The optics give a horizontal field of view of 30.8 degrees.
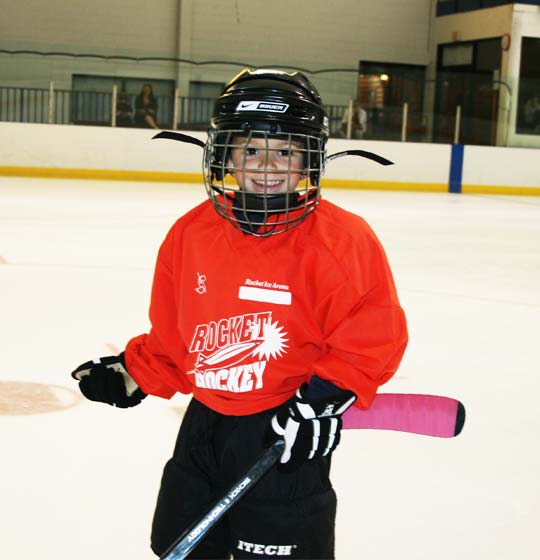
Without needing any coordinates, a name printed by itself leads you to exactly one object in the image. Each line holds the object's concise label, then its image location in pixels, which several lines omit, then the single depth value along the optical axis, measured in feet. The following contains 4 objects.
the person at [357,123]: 38.83
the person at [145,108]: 37.40
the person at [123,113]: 37.14
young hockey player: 4.21
